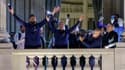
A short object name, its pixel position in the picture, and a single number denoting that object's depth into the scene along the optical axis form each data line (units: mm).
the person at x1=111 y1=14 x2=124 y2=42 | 13498
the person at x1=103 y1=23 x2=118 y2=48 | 12931
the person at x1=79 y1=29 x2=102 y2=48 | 13250
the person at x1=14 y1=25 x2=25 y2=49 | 13748
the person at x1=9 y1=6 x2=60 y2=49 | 13031
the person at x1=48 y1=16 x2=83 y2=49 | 12906
